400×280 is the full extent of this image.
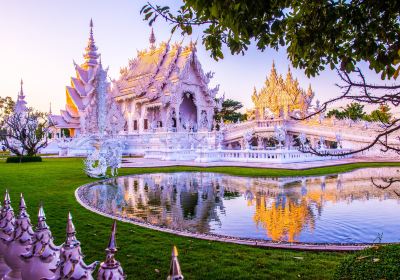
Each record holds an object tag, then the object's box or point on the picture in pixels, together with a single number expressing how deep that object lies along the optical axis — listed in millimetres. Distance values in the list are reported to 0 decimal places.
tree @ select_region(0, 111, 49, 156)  26406
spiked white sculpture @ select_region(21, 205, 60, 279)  2342
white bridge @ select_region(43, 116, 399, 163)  23016
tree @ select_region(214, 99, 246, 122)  59375
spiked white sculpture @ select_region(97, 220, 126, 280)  1802
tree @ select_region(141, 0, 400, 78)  3592
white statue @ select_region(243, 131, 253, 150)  24305
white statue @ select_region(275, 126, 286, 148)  21266
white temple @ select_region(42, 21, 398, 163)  29141
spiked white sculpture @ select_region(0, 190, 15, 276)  2939
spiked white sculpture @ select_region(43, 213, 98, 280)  1922
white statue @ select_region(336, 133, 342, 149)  27828
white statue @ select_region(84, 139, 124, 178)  14906
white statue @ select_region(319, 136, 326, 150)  28250
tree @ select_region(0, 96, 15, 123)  56094
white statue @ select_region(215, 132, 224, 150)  32500
